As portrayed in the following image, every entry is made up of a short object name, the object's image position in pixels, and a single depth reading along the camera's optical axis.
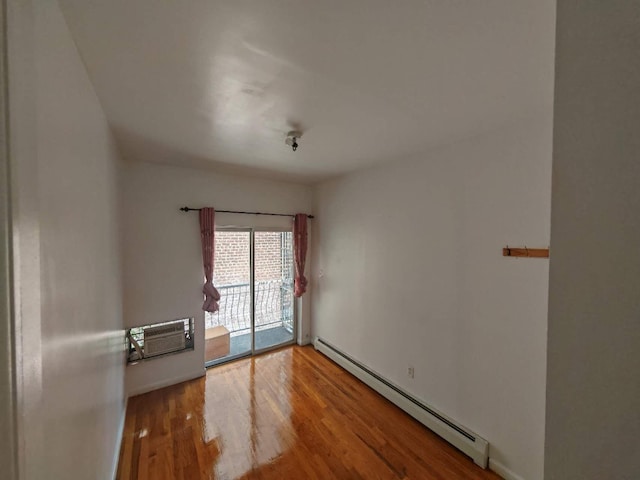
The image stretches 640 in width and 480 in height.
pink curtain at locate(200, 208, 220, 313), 3.10
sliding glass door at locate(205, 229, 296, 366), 3.45
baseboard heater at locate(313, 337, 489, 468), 1.96
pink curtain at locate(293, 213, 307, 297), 3.83
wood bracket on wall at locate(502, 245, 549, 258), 1.58
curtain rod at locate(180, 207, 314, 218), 3.01
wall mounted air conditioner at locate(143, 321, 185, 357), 2.87
